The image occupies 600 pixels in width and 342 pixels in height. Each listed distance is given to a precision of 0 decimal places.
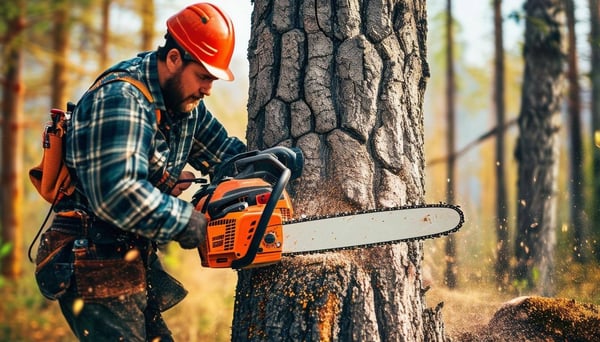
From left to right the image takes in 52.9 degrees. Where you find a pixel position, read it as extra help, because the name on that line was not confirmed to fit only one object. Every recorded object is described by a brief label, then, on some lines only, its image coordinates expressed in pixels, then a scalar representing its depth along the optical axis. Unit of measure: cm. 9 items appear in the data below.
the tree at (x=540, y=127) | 646
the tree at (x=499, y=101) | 984
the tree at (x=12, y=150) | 1030
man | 237
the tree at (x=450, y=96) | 1137
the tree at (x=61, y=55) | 1053
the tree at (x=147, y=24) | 1079
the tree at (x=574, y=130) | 650
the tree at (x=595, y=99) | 668
